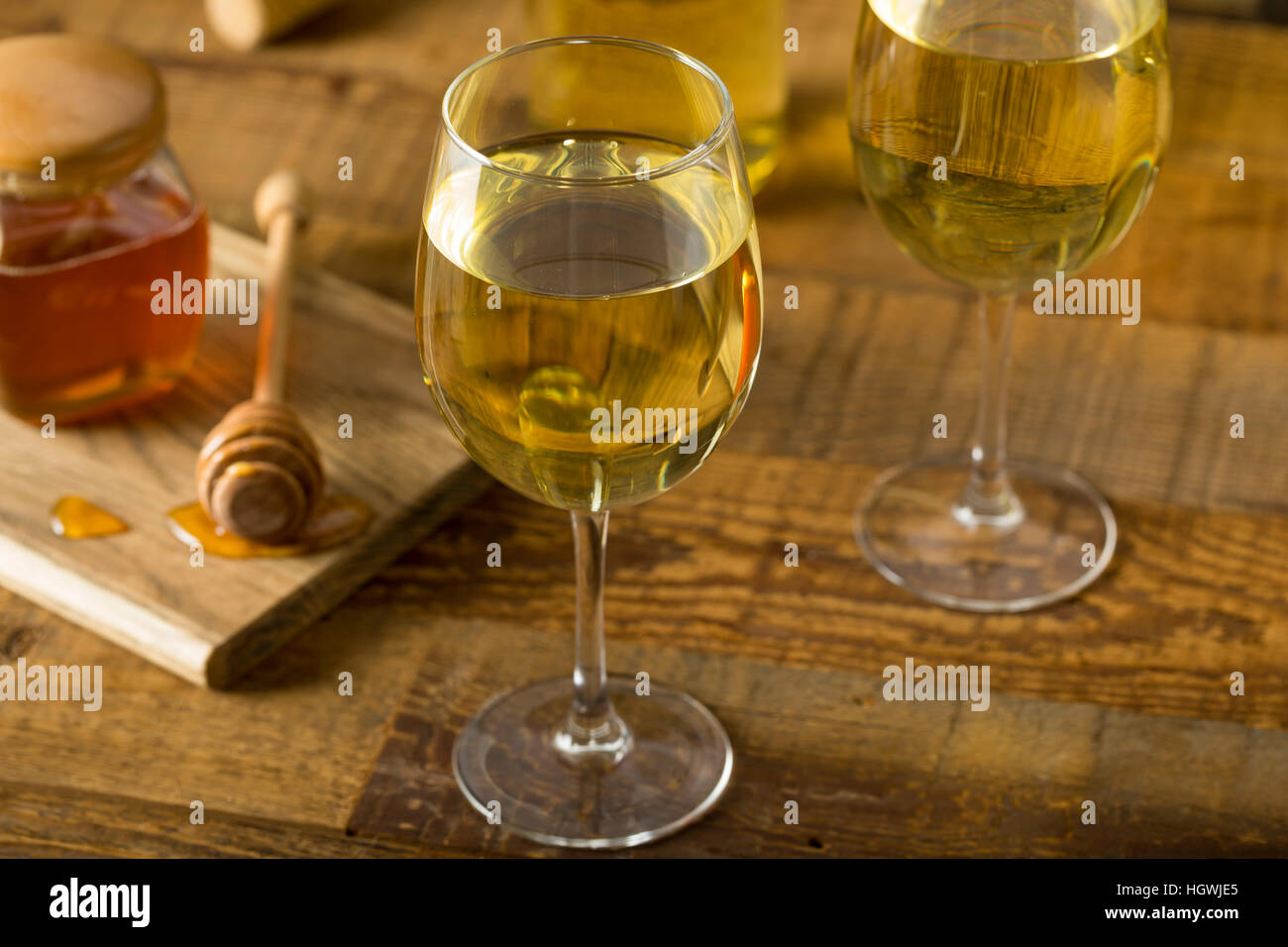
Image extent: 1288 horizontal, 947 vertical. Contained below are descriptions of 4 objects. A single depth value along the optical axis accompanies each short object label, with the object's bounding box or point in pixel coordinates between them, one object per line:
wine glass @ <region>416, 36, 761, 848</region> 0.67
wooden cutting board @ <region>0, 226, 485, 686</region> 0.90
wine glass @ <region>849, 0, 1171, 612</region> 0.81
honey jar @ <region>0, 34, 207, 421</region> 0.95
